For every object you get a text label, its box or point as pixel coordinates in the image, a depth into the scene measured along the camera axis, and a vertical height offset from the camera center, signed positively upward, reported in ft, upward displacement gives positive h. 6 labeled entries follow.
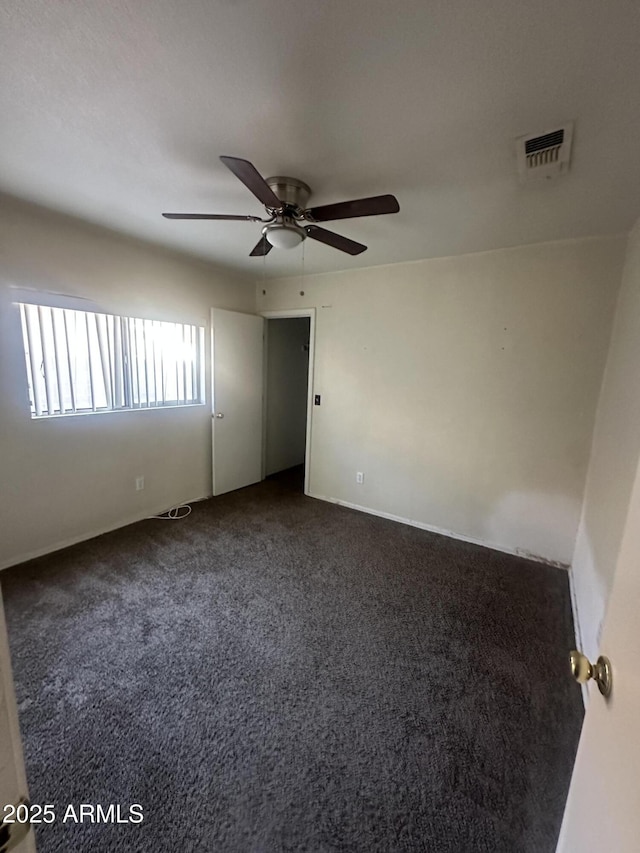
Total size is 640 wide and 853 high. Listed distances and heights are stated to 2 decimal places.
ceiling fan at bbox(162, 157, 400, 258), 4.82 +2.40
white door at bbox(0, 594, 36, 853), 1.61 -1.92
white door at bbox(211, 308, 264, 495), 12.13 -1.36
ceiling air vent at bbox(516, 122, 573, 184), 4.64 +3.13
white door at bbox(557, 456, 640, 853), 1.86 -2.21
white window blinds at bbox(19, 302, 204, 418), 8.11 -0.18
